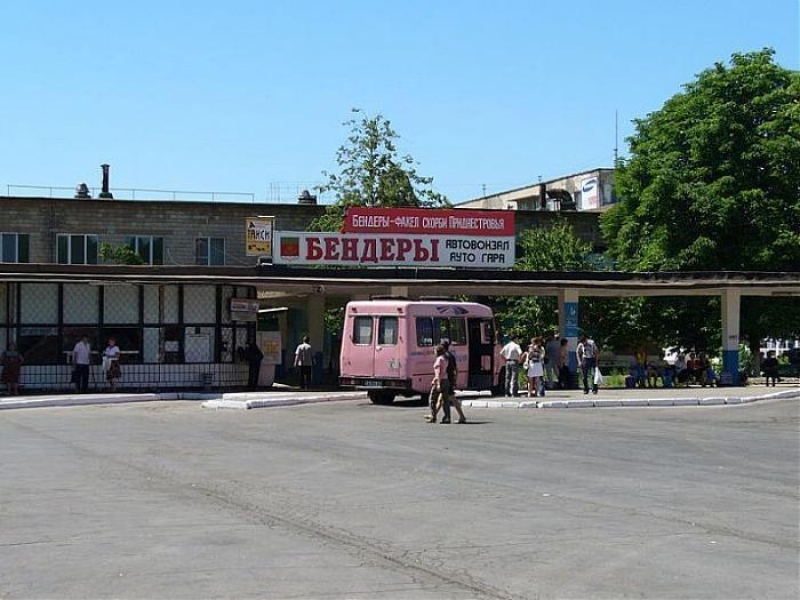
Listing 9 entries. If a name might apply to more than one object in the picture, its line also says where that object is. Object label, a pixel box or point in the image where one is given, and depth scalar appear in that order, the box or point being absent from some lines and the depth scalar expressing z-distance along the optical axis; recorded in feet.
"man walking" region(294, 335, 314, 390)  124.57
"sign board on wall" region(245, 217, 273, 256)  131.85
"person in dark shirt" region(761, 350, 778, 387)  131.34
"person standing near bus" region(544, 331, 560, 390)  121.39
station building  111.86
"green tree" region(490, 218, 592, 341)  177.88
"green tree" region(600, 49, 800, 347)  156.46
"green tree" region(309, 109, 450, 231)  189.16
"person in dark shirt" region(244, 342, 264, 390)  117.60
